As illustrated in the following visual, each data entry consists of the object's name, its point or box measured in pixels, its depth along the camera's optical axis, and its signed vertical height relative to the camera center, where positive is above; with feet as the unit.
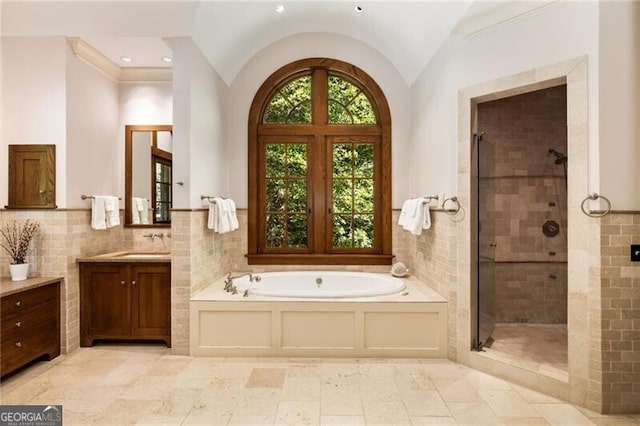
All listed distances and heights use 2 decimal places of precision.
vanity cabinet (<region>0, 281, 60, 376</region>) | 8.92 -2.82
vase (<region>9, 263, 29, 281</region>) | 10.09 -1.49
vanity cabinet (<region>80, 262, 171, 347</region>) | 11.35 -2.59
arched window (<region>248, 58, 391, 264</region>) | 14.47 +1.87
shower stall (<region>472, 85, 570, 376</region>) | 13.57 +0.29
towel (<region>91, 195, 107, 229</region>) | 11.57 +0.09
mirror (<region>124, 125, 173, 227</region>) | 13.50 +1.42
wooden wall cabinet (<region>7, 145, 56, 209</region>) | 10.71 +1.15
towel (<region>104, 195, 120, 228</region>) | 12.05 +0.19
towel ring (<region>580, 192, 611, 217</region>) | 7.73 +0.17
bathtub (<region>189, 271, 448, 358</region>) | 10.65 -3.18
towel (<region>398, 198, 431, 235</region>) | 11.66 -0.08
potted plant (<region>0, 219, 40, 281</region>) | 10.27 -0.67
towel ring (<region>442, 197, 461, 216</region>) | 10.35 +0.16
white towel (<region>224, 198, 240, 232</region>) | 12.53 +0.01
